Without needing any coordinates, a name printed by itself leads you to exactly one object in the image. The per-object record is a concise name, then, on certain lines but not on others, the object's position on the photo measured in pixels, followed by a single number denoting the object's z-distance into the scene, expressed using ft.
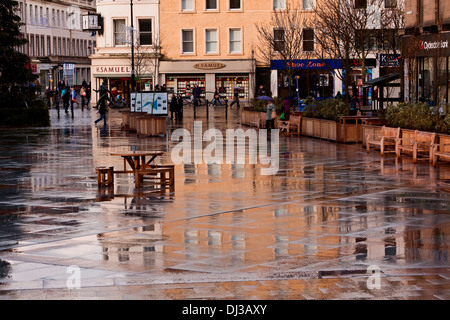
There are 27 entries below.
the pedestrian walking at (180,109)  163.63
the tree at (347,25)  119.75
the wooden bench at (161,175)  61.52
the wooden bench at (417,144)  76.36
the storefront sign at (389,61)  140.81
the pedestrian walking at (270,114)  124.88
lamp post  189.00
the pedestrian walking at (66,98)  196.24
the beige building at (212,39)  237.66
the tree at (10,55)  142.51
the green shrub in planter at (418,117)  81.87
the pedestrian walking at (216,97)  225.76
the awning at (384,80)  130.00
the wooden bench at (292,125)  117.70
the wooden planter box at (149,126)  117.29
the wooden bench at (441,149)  71.84
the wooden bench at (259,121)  133.38
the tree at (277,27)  213.17
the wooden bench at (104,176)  61.87
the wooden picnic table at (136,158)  62.80
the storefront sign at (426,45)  103.19
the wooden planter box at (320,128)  103.30
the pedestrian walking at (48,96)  227.67
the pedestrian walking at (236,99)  217.01
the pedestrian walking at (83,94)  219.92
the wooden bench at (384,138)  84.43
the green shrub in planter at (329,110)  109.50
